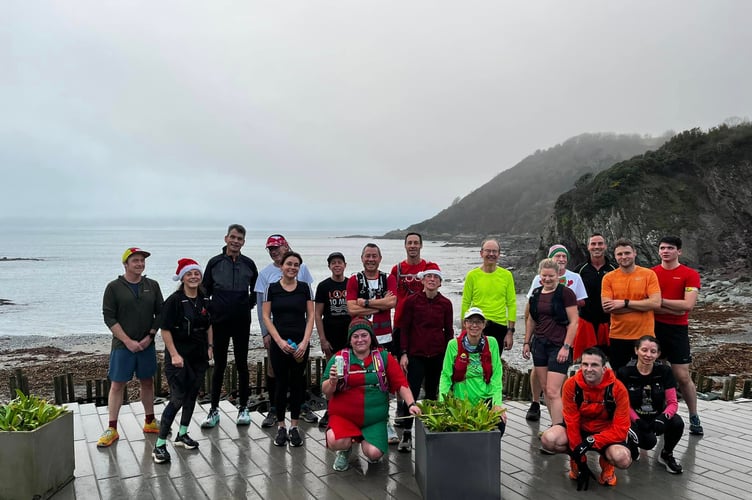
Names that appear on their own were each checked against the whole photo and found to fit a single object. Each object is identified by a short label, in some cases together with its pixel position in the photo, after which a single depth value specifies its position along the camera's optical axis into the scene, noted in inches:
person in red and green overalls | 180.5
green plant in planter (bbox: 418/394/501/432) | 156.3
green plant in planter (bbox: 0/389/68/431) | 157.1
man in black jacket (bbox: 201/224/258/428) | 225.5
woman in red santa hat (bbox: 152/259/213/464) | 196.5
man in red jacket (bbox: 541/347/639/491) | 167.0
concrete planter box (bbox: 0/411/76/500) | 152.1
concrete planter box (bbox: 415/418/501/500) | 152.6
